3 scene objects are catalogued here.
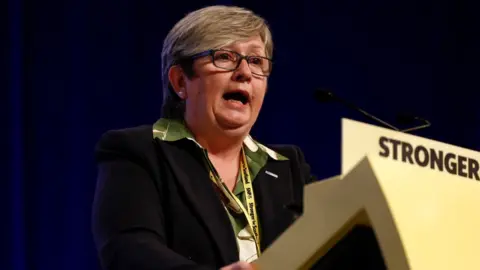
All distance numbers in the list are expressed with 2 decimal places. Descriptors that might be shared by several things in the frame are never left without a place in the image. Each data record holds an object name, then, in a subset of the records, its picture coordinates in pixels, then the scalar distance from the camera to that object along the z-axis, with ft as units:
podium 18.32
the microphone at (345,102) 19.27
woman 19.59
